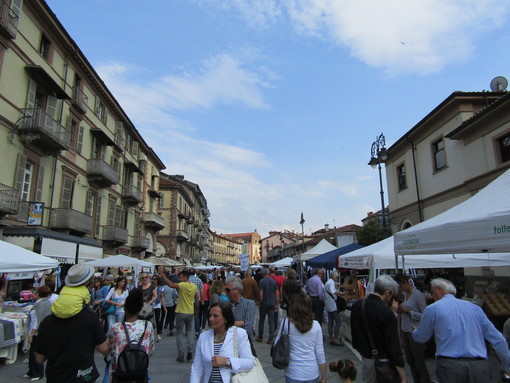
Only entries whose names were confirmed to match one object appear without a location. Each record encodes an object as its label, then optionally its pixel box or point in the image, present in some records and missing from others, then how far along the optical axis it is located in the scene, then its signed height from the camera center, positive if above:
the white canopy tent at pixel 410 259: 9.66 +0.23
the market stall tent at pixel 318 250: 19.36 +0.95
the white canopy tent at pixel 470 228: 4.30 +0.54
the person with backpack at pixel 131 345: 3.25 -0.73
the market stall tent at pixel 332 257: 14.58 +0.44
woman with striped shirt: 3.03 -0.71
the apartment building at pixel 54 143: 14.92 +6.42
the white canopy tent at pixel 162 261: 27.54 +0.56
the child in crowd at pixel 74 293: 3.17 -0.22
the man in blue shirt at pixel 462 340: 3.39 -0.70
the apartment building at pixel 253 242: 154.45 +11.55
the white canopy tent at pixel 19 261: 7.13 +0.18
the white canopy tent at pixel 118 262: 14.88 +0.28
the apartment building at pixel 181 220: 45.84 +7.04
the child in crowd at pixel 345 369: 3.13 -0.89
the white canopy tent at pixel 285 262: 29.67 +0.48
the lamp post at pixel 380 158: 14.54 +4.47
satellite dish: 17.78 +8.98
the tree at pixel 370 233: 21.45 +2.04
